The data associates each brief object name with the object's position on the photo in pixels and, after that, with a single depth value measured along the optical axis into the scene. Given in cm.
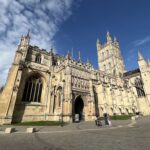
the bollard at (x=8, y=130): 1299
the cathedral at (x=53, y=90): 2612
